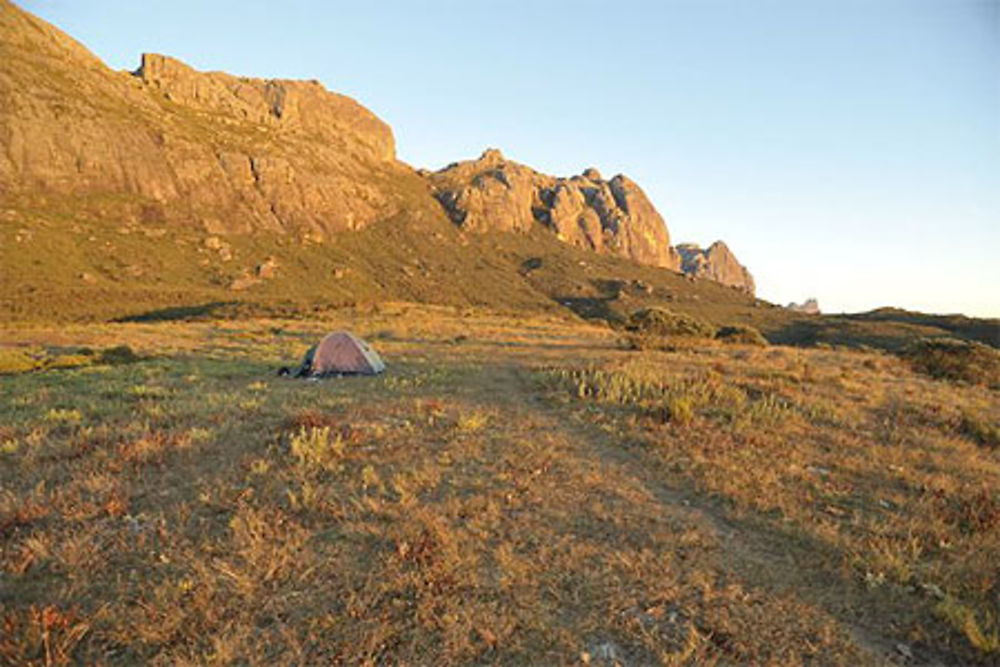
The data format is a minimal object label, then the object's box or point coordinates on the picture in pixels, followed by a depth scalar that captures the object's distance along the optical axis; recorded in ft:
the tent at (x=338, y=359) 51.13
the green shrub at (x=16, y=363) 52.66
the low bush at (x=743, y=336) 102.41
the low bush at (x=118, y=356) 59.52
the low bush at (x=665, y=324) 101.50
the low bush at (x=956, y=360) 58.75
